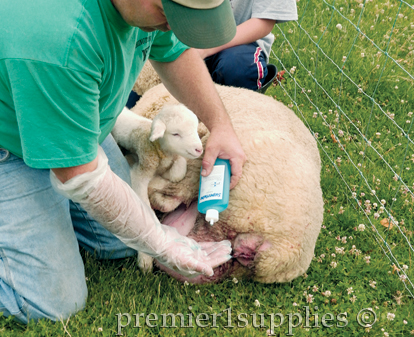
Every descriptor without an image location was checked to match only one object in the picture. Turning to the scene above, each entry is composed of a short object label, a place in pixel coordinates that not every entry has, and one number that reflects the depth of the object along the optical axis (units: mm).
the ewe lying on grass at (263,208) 2561
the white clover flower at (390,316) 2537
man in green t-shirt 1838
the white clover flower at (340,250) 2980
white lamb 2486
